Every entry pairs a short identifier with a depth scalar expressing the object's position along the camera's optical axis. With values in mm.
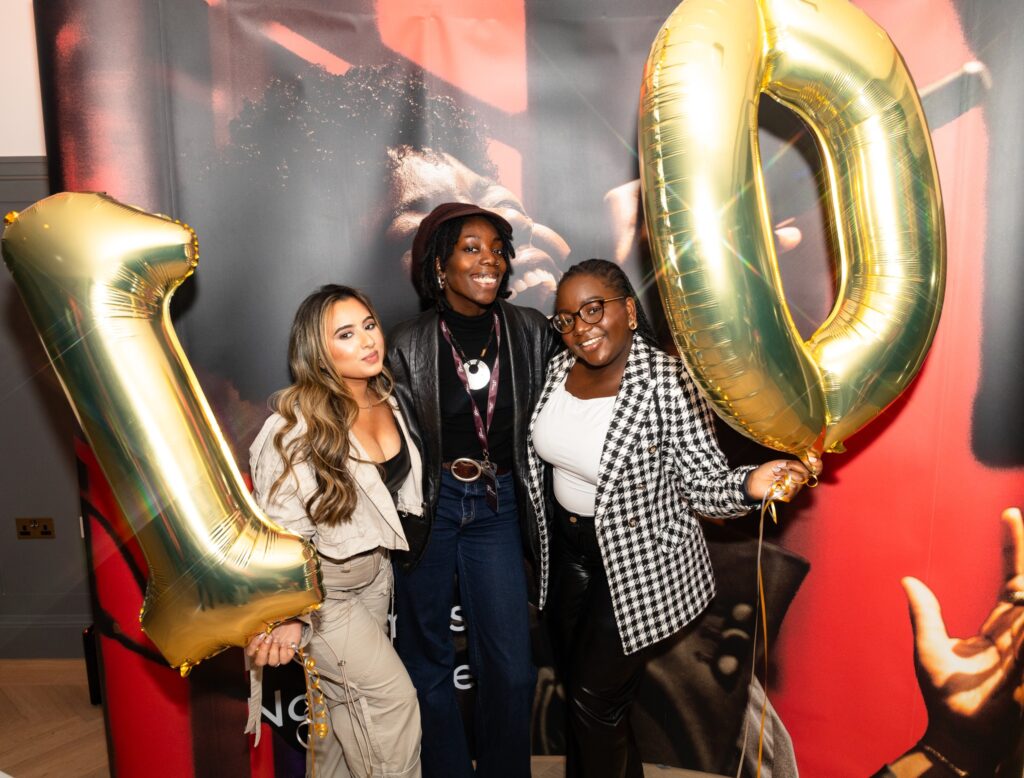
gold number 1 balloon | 1305
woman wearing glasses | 1561
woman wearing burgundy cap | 1779
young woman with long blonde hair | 1543
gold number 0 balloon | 1273
